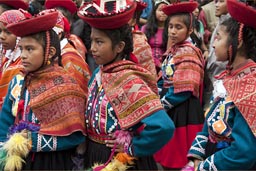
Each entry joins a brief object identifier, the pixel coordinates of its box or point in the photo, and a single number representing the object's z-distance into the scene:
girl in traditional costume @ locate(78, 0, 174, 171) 3.05
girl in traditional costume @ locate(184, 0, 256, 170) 2.90
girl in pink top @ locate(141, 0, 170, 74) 6.82
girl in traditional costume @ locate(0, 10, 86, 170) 3.35
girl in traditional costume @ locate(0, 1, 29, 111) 4.48
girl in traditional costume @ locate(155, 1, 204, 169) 5.05
